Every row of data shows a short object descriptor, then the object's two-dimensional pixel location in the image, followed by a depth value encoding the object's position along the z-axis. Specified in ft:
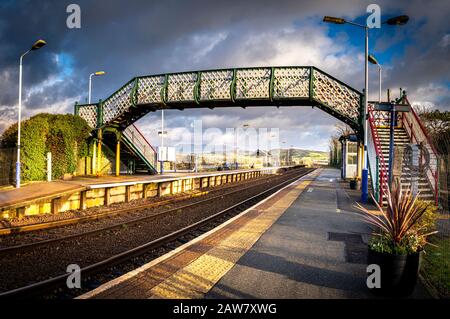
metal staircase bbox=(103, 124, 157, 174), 78.38
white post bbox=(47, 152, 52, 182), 51.52
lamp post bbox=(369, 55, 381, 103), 62.87
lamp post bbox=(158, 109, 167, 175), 102.99
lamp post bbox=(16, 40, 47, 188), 47.42
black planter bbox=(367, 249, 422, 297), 14.35
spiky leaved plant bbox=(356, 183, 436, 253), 15.20
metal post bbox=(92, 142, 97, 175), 74.28
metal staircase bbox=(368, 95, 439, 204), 44.06
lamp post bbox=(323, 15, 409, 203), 42.68
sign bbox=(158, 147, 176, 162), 91.46
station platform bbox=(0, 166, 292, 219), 33.85
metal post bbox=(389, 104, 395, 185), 30.48
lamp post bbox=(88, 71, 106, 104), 74.87
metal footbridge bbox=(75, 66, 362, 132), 63.21
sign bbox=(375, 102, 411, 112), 31.08
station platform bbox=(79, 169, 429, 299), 14.87
